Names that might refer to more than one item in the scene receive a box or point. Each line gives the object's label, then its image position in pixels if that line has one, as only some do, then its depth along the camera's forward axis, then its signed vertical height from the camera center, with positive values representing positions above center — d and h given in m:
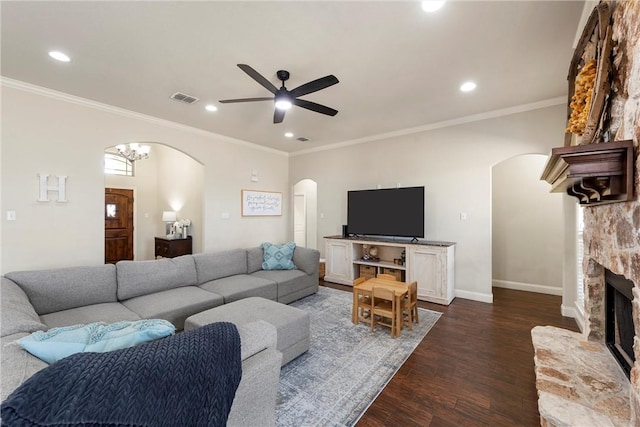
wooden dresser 5.56 -0.67
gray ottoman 2.34 -0.95
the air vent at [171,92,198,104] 3.28 +1.52
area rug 1.85 -1.37
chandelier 5.34 +1.34
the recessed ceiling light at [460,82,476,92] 3.04 +1.51
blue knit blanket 0.75 -0.56
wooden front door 6.23 -0.20
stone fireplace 1.20 -0.66
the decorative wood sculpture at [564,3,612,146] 1.44 +0.80
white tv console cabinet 3.94 -0.80
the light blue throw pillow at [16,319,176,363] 1.09 -0.53
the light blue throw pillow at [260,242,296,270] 4.27 -0.69
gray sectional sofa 1.26 -0.79
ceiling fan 2.35 +1.21
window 6.24 +1.23
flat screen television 4.36 +0.05
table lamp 6.03 -0.03
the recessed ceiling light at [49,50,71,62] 2.45 +1.52
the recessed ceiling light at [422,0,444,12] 1.83 +1.48
